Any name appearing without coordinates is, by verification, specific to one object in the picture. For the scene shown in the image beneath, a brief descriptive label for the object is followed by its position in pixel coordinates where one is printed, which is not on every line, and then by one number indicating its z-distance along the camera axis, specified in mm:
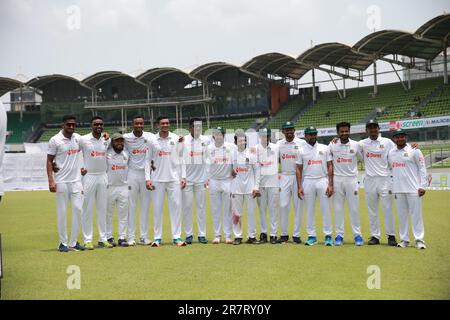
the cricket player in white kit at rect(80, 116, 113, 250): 9438
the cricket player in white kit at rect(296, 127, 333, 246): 9516
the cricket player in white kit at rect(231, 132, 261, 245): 9873
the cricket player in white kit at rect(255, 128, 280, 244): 9898
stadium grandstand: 40625
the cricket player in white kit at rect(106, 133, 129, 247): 9750
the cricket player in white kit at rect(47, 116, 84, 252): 9086
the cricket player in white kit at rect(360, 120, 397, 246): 9445
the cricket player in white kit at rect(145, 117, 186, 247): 9727
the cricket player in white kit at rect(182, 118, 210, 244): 10055
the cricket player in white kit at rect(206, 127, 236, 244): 9984
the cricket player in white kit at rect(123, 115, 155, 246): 9828
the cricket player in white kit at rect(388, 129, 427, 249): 8992
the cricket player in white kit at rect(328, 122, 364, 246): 9484
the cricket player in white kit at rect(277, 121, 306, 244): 9711
